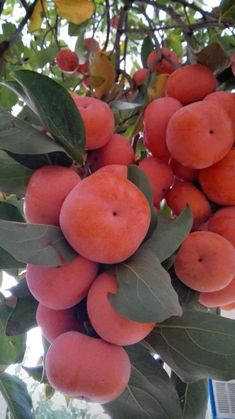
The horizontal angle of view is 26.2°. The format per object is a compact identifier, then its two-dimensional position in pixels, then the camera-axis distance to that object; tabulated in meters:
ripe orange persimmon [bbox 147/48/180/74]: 0.70
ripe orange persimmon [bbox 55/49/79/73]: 0.97
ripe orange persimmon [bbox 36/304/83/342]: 0.45
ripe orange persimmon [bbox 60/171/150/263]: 0.40
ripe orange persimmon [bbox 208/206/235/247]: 0.48
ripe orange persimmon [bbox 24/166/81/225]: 0.44
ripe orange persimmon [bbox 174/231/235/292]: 0.45
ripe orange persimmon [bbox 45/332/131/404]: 0.42
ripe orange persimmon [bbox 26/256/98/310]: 0.42
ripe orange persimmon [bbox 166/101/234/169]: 0.49
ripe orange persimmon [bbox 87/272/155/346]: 0.41
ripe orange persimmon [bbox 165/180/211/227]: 0.50
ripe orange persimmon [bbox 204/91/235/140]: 0.53
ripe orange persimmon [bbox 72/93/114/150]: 0.50
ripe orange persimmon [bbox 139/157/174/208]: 0.51
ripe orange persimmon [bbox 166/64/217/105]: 0.56
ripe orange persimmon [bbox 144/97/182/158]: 0.54
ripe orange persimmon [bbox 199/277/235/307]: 0.49
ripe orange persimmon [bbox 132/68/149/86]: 0.74
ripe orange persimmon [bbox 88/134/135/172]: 0.51
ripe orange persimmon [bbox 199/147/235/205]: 0.50
